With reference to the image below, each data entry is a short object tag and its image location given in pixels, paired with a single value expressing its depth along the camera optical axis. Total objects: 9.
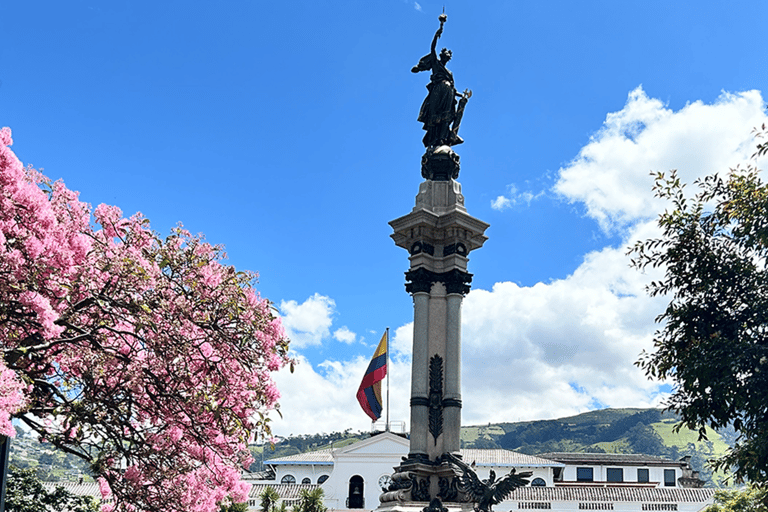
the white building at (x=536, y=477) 46.47
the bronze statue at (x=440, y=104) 17.91
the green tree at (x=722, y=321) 11.75
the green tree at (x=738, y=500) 29.07
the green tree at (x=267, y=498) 37.09
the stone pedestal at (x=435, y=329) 15.60
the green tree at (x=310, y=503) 37.03
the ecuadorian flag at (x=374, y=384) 30.59
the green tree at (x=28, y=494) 18.00
